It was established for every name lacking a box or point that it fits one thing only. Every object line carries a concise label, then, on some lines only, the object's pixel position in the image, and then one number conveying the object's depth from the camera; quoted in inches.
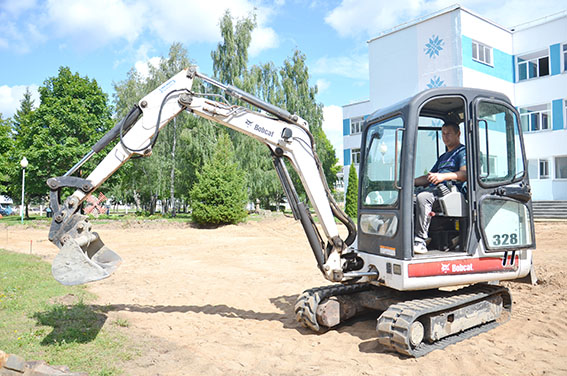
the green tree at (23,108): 1763.7
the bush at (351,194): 1047.6
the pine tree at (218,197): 873.3
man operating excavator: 198.5
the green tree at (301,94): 1449.3
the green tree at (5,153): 1197.1
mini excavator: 192.5
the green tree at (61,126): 1113.9
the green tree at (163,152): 1225.4
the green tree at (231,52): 1268.5
